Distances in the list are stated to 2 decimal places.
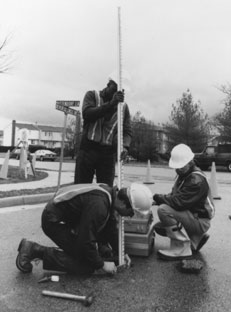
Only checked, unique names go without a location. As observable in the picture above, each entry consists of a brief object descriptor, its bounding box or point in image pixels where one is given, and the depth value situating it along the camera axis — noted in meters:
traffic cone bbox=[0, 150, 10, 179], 11.37
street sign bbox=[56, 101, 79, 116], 7.95
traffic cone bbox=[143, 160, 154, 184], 12.88
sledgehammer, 2.70
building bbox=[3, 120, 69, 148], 87.26
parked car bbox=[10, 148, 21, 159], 39.54
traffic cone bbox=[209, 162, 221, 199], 9.31
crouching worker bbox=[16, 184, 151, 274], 3.08
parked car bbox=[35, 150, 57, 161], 38.68
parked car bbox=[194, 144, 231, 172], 23.02
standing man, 4.03
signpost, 7.98
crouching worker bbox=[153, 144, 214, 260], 3.75
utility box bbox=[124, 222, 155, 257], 3.83
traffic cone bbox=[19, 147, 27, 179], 12.25
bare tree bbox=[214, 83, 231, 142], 27.28
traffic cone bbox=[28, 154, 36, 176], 12.90
